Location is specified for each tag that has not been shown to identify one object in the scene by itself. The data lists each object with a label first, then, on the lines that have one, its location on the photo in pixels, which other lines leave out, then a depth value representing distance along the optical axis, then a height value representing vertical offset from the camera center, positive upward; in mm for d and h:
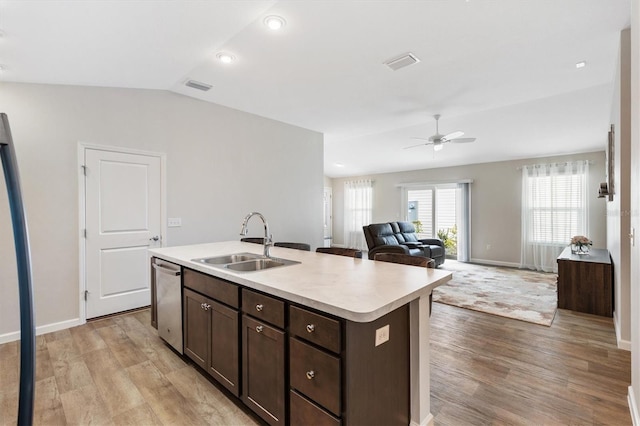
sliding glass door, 7535 -32
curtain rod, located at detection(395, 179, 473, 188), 7548 +744
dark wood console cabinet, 3639 -907
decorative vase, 4347 -563
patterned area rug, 3818 -1247
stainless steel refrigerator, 838 -142
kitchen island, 1358 -661
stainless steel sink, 2422 -405
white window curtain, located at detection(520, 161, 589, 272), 6129 +7
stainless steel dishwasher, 2516 -766
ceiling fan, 4730 +1131
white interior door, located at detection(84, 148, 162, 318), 3505 -163
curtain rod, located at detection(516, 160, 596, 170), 6039 +961
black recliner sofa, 5982 -664
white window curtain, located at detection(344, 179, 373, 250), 9555 +42
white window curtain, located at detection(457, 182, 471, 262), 7473 -347
